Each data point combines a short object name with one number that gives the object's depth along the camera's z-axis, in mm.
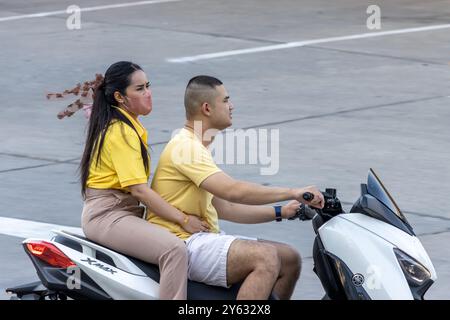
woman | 9737
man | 9717
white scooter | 9294
